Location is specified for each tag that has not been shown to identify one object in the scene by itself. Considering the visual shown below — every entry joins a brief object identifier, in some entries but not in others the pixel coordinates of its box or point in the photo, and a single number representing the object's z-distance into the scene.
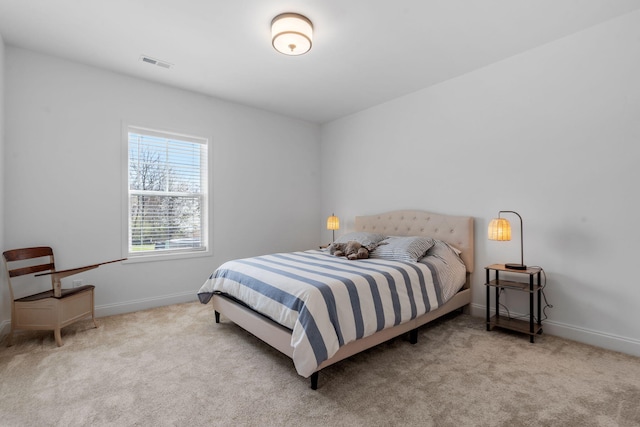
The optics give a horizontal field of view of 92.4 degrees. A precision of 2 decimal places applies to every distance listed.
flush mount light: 2.42
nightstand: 2.69
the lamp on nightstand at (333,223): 4.68
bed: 1.98
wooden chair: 2.57
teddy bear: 3.22
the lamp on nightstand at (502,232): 2.81
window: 3.59
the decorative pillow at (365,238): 3.51
